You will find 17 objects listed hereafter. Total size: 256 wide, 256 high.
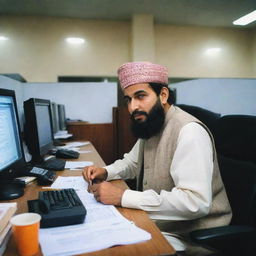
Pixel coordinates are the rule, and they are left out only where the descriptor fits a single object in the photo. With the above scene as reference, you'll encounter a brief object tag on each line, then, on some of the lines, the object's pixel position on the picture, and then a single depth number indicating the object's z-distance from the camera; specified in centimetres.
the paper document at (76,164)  163
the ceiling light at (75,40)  583
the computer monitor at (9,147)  100
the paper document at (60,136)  267
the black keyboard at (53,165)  152
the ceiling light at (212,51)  646
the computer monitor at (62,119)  301
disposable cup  58
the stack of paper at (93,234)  64
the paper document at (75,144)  247
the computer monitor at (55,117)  257
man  91
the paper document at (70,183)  118
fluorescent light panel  520
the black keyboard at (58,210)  74
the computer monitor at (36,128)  147
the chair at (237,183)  88
